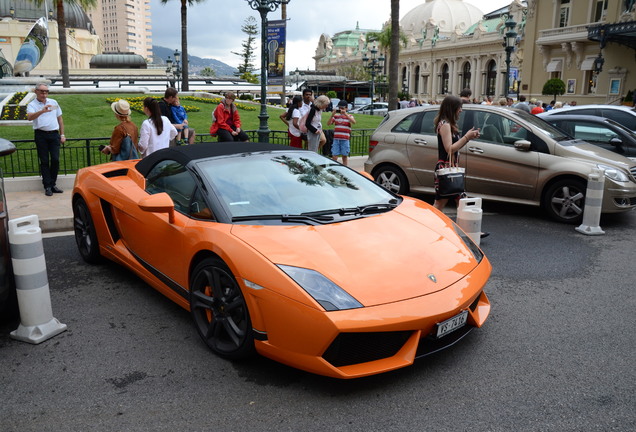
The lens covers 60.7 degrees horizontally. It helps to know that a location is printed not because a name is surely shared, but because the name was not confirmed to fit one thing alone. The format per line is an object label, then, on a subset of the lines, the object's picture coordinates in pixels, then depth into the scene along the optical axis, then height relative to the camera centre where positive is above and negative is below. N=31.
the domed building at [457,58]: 72.69 +6.76
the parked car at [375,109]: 41.70 -0.41
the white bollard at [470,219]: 5.81 -1.20
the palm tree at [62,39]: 26.84 +2.91
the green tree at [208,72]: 116.82 +6.40
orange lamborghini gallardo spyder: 3.09 -1.01
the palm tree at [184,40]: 27.84 +3.07
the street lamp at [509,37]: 19.00 +2.37
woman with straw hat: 7.47 -0.41
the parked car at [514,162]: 7.73 -0.83
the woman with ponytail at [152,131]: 7.52 -0.42
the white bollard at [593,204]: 7.15 -1.27
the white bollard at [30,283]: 3.90 -1.32
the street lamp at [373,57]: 40.19 +3.43
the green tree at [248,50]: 88.88 +8.50
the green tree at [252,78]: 65.00 +2.82
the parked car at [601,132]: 9.85 -0.46
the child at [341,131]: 11.52 -0.58
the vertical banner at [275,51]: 15.84 +1.47
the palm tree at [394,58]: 17.69 +1.55
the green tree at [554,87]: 37.88 +1.34
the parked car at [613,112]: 11.68 -0.11
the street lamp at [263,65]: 12.42 +0.87
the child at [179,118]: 9.57 -0.30
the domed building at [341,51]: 112.20 +12.00
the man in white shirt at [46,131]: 8.80 -0.53
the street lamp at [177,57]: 39.33 +3.16
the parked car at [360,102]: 49.61 +0.15
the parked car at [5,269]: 3.94 -1.23
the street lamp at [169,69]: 49.21 +3.02
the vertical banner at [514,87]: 52.42 +1.83
